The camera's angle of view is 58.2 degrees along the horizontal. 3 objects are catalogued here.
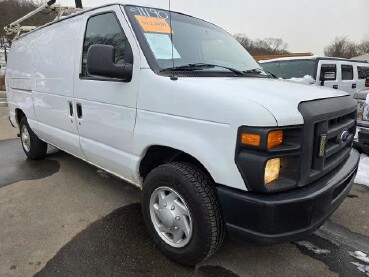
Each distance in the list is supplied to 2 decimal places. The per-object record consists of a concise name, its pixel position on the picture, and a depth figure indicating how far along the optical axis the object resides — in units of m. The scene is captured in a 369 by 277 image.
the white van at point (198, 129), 2.11
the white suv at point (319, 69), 8.23
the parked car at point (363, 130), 5.29
